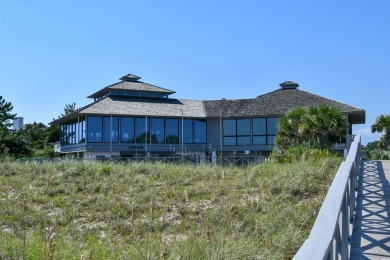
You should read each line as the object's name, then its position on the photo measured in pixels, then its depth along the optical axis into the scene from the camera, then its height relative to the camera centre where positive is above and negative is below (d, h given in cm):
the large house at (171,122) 3575 +67
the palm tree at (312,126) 2481 +22
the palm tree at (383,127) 3997 +27
